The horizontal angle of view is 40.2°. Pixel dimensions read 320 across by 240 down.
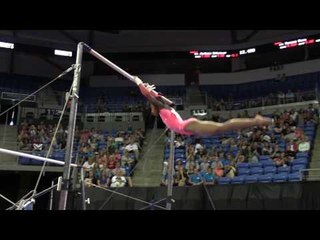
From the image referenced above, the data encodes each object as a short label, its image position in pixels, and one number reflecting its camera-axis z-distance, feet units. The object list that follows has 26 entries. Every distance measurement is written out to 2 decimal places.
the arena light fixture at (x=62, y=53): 65.36
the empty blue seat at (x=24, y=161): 48.14
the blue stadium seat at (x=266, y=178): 37.81
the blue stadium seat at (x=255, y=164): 40.16
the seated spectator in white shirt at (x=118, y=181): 39.38
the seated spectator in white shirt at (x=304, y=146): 41.32
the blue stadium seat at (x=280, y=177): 37.06
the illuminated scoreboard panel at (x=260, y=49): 59.77
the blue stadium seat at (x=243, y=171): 39.81
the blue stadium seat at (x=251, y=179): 38.07
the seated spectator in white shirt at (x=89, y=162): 43.41
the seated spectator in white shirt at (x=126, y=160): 44.97
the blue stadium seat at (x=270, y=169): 38.87
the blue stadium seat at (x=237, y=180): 38.23
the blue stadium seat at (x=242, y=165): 40.63
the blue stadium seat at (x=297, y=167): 38.27
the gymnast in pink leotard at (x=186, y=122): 14.75
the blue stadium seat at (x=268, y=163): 39.83
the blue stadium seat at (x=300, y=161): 39.14
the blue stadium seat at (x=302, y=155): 40.42
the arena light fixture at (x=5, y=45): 63.67
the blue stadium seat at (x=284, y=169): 38.19
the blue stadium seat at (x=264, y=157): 41.19
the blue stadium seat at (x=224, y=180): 38.19
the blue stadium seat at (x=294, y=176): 36.68
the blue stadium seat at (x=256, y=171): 39.37
